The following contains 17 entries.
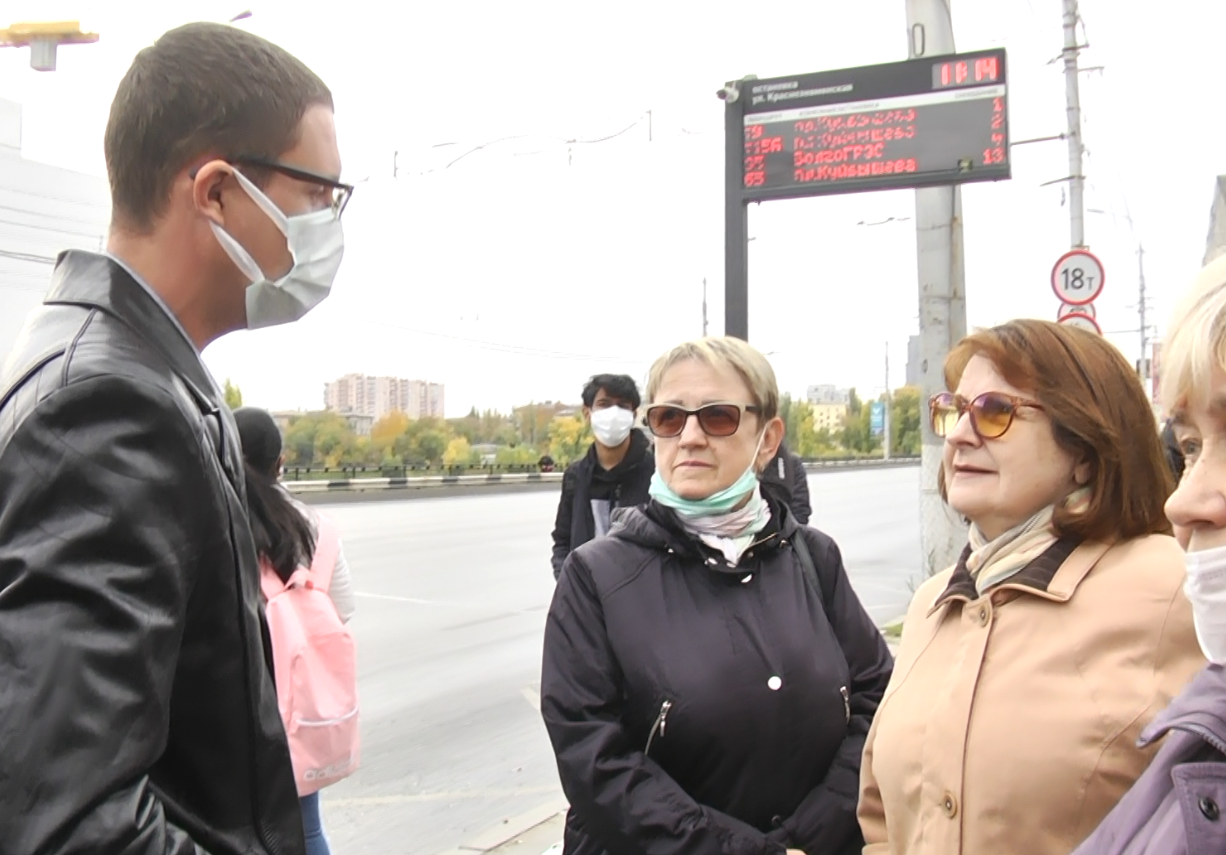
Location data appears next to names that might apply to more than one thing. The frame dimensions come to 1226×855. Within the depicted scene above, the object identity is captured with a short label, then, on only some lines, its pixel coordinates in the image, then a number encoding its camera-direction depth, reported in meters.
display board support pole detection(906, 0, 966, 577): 7.95
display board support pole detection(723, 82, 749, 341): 6.76
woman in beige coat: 1.97
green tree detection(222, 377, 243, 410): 45.81
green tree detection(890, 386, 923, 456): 75.38
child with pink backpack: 3.17
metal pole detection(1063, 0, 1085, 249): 17.72
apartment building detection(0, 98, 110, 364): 24.48
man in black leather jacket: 1.11
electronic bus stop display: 7.01
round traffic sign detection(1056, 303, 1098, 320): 11.98
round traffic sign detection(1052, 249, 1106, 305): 11.92
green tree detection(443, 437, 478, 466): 57.66
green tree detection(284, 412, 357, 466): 49.38
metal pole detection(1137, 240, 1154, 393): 42.25
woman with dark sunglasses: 2.36
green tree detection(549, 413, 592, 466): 65.00
